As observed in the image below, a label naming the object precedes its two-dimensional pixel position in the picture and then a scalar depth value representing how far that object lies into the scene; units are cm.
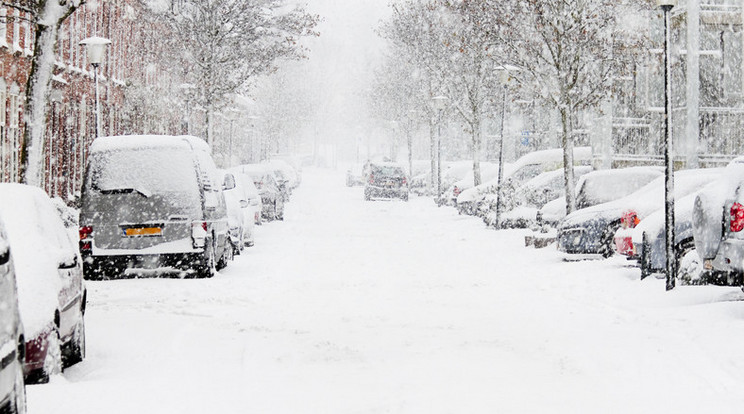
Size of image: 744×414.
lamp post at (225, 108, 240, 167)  5505
